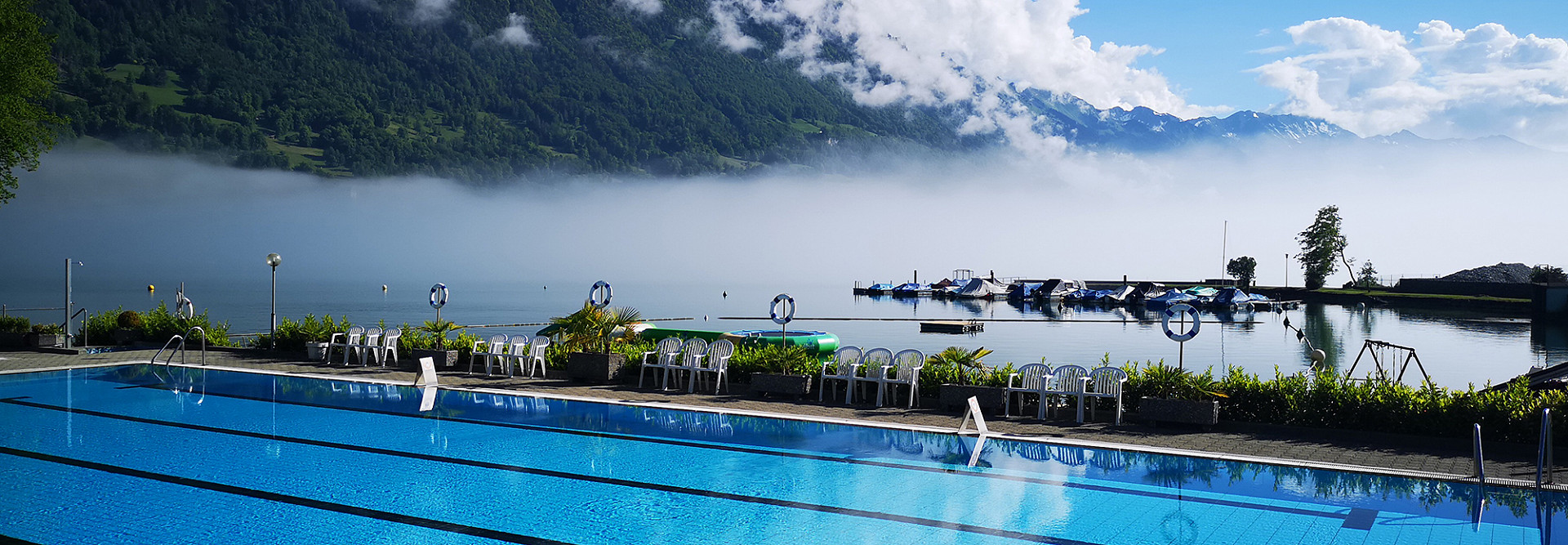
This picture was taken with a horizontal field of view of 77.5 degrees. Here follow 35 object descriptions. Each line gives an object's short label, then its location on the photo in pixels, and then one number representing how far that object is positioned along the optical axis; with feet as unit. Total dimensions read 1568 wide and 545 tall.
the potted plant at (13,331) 64.59
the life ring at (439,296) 65.82
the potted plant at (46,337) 63.41
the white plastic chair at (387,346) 55.06
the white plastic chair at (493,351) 50.60
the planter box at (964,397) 36.96
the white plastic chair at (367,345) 55.01
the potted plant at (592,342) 47.44
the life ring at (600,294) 54.24
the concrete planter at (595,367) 47.24
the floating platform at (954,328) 134.31
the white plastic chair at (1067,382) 35.35
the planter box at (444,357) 52.65
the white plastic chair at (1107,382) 34.73
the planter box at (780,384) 41.73
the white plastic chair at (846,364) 40.24
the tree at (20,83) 69.62
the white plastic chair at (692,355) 44.16
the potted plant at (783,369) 41.81
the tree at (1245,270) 291.17
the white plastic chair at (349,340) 55.83
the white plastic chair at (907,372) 38.83
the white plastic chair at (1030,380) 36.22
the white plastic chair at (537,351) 49.96
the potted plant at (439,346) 52.70
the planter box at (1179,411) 33.04
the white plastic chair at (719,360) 43.86
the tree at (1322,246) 269.03
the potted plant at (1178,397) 33.19
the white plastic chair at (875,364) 39.68
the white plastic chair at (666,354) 45.01
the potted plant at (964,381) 37.04
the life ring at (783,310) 51.88
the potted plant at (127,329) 68.08
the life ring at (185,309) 74.11
